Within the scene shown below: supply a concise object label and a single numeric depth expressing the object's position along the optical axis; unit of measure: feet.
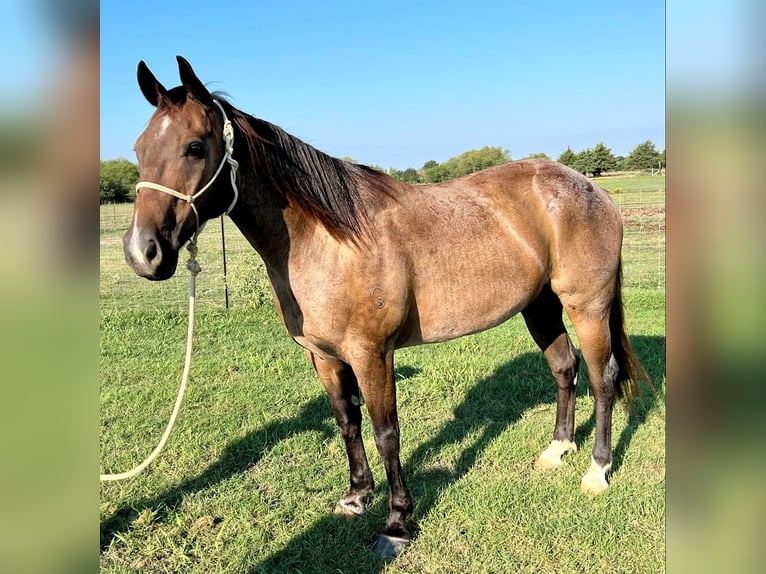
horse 6.76
